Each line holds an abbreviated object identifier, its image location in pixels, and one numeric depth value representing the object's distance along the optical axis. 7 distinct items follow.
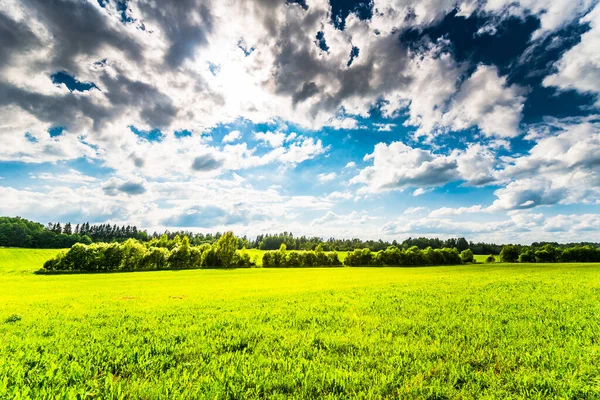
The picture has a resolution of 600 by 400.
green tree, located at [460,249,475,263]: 133.38
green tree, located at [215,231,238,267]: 105.31
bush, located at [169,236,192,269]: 102.01
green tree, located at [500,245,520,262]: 135.75
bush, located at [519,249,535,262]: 128.88
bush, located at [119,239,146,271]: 94.28
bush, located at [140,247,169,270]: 97.31
